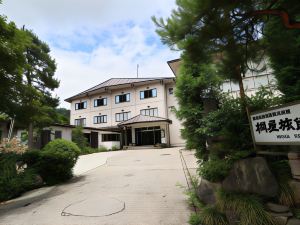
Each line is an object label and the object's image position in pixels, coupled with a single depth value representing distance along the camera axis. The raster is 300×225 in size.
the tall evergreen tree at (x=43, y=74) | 14.02
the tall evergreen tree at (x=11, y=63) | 5.52
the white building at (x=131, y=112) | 24.45
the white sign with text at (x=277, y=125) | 3.17
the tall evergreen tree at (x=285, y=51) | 3.92
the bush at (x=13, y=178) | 6.38
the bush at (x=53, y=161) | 7.75
